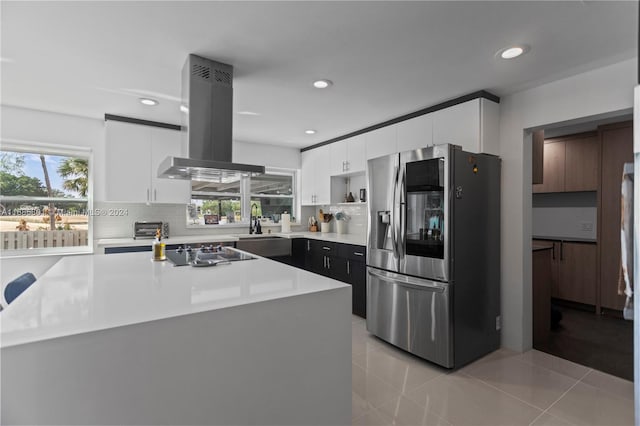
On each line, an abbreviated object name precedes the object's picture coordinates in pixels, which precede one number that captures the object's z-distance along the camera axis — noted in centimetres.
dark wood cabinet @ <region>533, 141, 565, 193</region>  435
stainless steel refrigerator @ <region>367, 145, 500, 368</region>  257
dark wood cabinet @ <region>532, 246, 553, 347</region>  312
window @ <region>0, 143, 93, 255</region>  354
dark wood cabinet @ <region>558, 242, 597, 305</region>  396
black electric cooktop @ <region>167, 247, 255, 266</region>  220
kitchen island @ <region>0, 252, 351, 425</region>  101
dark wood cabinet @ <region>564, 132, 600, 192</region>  404
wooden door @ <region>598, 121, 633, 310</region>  371
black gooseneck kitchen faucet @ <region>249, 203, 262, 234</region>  489
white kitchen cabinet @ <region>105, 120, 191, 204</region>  373
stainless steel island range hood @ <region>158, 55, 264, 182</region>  232
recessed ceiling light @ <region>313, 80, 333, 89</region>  273
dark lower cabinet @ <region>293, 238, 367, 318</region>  373
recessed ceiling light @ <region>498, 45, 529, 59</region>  215
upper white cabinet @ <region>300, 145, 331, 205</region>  489
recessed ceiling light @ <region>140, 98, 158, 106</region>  318
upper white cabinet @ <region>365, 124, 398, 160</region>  370
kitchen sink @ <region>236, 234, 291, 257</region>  434
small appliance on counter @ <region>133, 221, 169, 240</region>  395
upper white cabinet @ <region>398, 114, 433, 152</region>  330
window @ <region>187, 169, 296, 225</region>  466
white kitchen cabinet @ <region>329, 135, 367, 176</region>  420
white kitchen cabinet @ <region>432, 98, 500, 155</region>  287
